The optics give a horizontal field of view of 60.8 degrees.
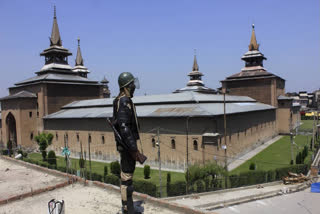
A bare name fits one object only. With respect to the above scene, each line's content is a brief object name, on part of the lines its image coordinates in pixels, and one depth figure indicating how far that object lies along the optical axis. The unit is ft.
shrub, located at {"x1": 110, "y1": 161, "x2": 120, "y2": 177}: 71.41
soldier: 19.84
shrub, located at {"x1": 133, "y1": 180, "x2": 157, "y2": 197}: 48.62
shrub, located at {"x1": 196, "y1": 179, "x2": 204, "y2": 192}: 55.21
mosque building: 75.20
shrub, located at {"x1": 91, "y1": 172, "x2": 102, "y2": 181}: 55.62
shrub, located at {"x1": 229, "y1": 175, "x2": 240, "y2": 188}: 59.06
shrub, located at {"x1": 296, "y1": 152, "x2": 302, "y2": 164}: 74.39
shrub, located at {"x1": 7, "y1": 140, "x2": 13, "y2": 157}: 106.46
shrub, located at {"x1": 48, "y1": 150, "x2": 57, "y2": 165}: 87.26
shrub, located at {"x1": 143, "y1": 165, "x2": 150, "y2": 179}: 67.07
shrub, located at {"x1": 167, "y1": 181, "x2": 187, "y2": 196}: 51.29
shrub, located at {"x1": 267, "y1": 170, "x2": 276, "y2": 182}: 63.72
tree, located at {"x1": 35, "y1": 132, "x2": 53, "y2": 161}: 98.12
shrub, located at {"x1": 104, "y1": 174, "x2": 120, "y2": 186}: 51.40
